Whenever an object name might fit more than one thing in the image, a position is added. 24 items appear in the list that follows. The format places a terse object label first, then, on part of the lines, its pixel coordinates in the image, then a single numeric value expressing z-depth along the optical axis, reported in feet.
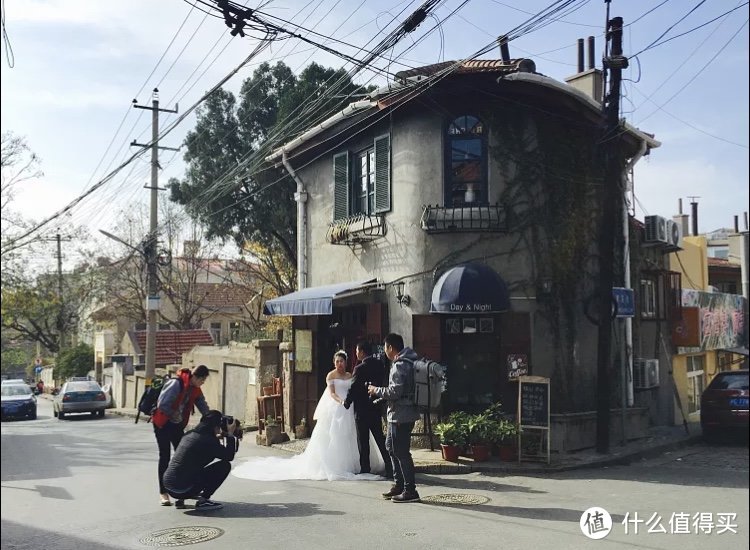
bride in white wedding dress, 34.12
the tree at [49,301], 78.99
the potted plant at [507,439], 36.58
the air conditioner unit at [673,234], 51.42
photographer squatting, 27.17
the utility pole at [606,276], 38.01
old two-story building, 40.27
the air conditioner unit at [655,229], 49.65
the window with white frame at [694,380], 57.59
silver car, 93.15
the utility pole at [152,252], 82.29
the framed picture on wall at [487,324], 41.04
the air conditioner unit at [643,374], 46.55
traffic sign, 42.60
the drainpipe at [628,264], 45.91
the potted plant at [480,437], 36.35
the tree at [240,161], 79.56
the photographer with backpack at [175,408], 28.86
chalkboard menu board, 36.83
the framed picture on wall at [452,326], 41.34
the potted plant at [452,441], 36.42
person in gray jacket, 28.14
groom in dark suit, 33.86
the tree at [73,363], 158.30
